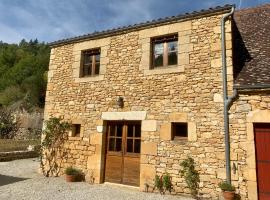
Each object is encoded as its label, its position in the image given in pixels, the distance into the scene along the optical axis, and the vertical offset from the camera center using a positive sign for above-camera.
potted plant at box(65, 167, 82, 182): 7.82 -1.02
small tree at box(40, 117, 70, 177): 8.69 -0.14
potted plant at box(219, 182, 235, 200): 5.68 -0.96
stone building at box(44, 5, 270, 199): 6.13 +1.21
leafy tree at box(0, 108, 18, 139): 19.17 +0.99
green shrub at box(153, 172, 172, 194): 6.58 -0.98
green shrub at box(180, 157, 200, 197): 6.28 -0.73
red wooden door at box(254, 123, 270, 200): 5.81 -0.25
